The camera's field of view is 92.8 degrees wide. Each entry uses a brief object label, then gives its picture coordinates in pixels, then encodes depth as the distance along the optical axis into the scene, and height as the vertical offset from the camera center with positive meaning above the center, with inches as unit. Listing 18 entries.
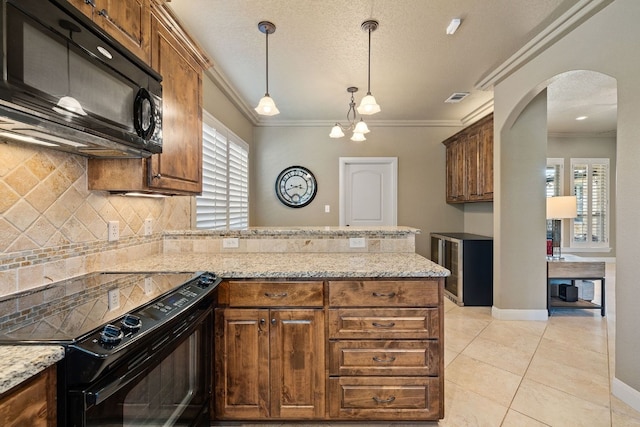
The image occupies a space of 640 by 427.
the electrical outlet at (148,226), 81.8 -3.7
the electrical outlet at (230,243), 89.7 -8.8
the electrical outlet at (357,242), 88.6 -8.2
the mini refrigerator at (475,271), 148.5 -27.8
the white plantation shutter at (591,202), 238.2 +10.2
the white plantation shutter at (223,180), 119.9 +15.5
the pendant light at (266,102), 88.8 +32.6
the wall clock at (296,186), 195.6 +17.5
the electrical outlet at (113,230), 69.5 -4.1
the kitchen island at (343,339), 64.9 -26.7
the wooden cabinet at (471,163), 146.1 +27.4
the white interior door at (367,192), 196.5 +14.2
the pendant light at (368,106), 86.7 +30.7
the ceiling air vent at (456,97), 152.1 +60.1
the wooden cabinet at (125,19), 47.3 +33.2
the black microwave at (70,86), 32.8 +16.9
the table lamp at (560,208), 138.9 +3.1
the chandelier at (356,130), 117.0 +33.2
